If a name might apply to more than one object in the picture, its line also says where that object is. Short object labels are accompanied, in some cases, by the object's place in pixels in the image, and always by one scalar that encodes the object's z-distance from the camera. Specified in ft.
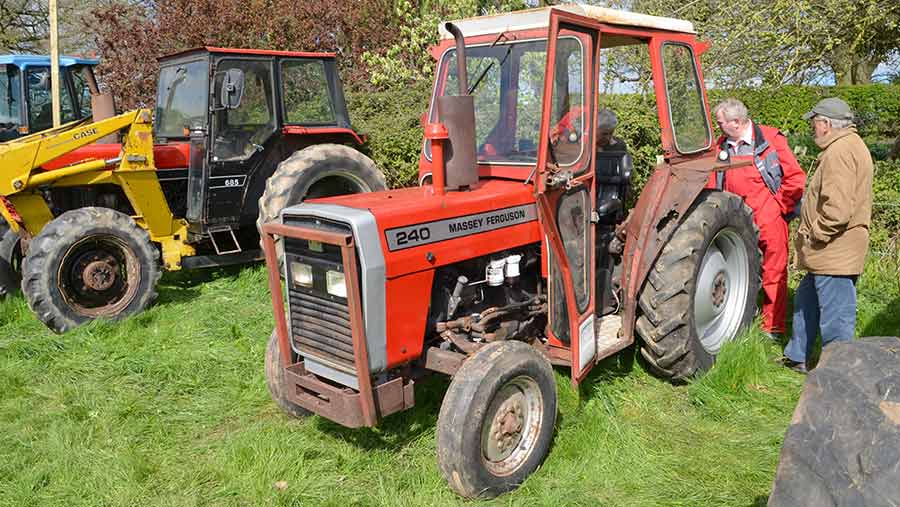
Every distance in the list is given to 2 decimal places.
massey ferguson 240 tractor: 10.94
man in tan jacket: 13.61
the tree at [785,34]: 20.89
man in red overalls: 17.16
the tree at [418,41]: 37.81
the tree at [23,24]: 59.16
